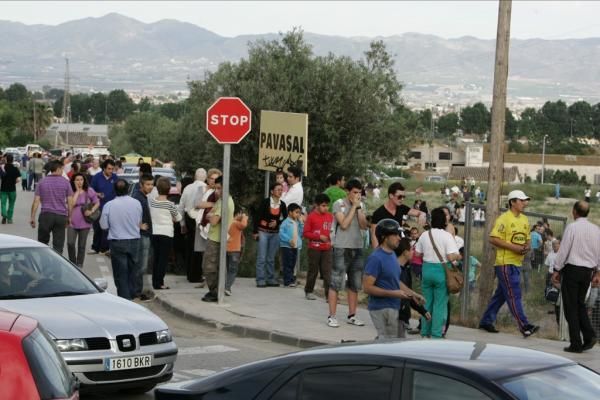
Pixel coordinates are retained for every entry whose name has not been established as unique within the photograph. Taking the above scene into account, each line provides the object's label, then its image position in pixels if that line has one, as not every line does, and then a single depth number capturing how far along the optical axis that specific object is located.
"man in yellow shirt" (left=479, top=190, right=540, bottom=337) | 14.78
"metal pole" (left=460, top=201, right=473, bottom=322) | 16.45
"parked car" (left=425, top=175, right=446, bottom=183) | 162.88
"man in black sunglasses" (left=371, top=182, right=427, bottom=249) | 15.02
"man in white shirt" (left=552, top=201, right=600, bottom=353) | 13.91
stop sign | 17.42
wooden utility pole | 17.19
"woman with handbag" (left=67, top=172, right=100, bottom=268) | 20.03
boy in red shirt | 17.38
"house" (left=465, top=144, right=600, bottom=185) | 178.62
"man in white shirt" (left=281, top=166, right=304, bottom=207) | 19.67
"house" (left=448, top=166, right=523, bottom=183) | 158.62
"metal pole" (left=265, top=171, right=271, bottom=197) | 21.41
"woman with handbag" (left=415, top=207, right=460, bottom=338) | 13.57
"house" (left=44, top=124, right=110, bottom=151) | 181.26
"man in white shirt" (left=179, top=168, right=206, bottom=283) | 19.84
